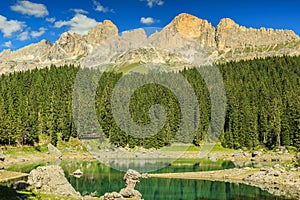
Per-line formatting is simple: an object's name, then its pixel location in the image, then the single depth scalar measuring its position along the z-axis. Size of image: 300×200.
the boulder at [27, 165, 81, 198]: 39.66
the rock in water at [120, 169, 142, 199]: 46.56
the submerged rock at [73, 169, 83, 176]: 62.35
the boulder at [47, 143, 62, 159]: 93.94
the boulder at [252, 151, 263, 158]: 88.77
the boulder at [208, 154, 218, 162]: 87.66
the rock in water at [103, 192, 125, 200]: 36.00
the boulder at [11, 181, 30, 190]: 37.66
